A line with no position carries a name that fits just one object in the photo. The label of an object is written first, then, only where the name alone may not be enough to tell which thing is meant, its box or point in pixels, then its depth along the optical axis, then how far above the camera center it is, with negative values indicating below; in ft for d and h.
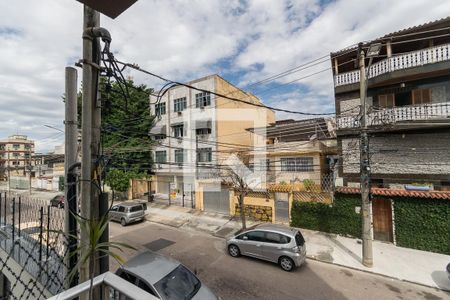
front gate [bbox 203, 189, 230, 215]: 57.21 -11.15
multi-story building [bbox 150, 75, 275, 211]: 72.90 +10.09
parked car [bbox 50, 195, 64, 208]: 64.70 -11.10
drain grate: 37.76 -14.77
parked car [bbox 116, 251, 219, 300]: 18.17 -10.03
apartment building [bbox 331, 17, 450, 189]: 40.93 +7.90
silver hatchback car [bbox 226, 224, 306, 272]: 29.68 -12.27
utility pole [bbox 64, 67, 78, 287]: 9.85 +1.01
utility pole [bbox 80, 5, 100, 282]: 8.61 +1.34
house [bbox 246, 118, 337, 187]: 60.23 +0.04
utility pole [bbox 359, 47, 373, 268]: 30.84 -4.23
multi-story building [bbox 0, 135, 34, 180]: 217.42 +15.30
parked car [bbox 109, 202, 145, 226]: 50.24 -11.93
